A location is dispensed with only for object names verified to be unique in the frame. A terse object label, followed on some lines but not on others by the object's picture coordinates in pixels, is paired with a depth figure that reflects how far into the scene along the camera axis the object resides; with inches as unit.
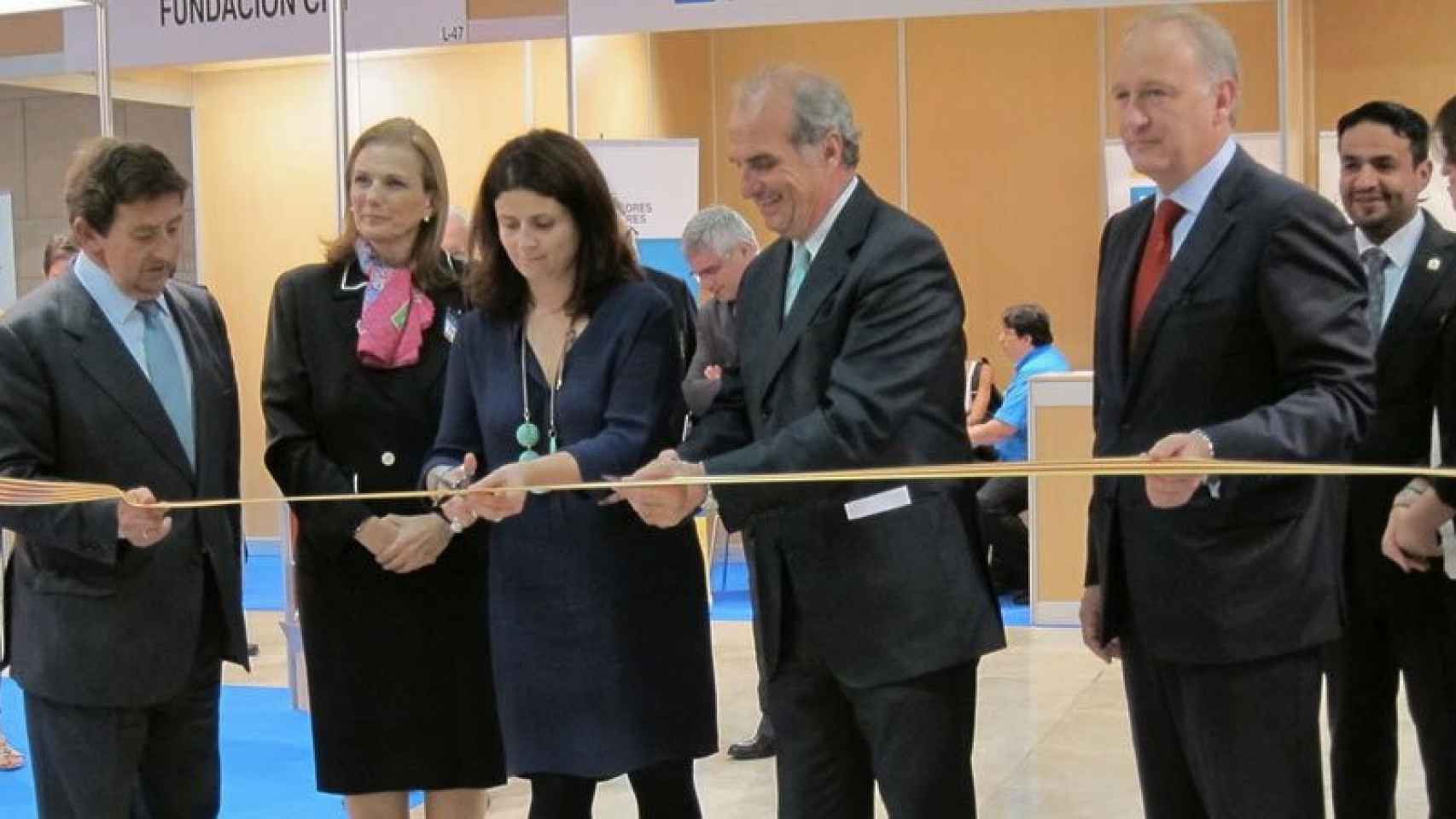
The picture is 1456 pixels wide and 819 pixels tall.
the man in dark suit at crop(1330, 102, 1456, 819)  130.0
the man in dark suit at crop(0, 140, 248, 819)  118.1
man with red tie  95.3
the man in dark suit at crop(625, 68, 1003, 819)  104.9
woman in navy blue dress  117.0
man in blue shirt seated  343.6
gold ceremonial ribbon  89.4
